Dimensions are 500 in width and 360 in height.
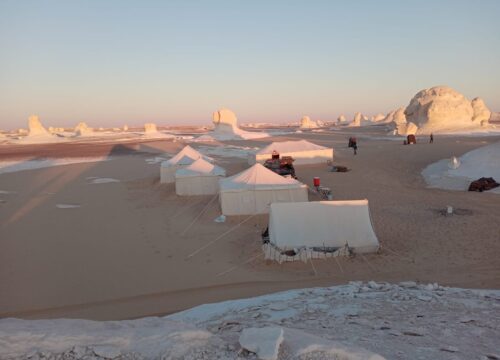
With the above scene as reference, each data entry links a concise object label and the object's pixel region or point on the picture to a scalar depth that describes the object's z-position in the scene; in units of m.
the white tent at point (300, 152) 30.78
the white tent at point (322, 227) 11.61
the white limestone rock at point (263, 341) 4.23
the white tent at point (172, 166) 24.44
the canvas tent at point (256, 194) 16.12
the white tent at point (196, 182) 20.67
